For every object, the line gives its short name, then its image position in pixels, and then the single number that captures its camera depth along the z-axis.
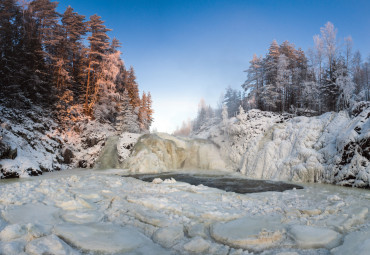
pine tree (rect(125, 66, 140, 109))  32.09
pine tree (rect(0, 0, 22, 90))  16.61
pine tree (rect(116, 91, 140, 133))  23.12
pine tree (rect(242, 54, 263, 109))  30.59
